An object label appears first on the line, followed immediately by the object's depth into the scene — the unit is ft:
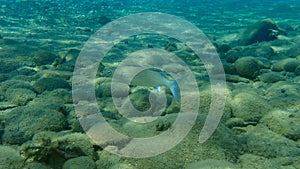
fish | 11.76
